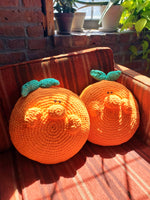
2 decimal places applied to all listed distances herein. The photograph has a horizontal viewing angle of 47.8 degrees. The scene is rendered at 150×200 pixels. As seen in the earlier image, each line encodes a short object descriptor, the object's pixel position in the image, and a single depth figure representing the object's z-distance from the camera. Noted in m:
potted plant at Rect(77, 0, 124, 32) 1.36
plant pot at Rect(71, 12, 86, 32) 1.45
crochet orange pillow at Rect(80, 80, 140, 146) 0.90
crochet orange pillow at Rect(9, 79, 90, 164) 0.77
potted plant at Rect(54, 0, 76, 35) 1.20
